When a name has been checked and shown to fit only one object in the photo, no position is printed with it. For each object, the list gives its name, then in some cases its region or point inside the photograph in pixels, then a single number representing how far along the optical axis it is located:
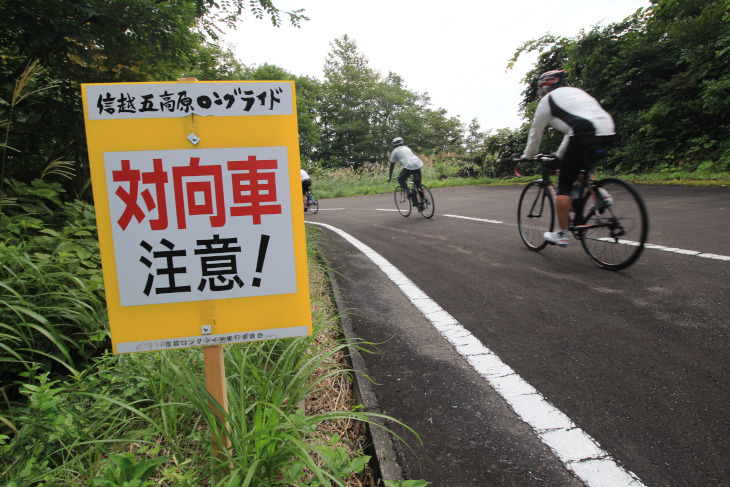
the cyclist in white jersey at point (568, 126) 3.66
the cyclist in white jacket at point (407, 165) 8.55
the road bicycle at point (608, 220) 3.59
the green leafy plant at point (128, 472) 1.23
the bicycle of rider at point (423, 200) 8.30
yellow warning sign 1.38
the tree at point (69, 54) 3.50
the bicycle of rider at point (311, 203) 12.13
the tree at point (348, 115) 47.34
